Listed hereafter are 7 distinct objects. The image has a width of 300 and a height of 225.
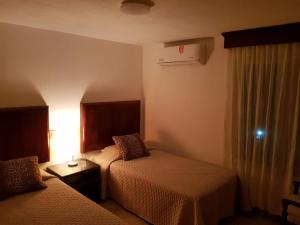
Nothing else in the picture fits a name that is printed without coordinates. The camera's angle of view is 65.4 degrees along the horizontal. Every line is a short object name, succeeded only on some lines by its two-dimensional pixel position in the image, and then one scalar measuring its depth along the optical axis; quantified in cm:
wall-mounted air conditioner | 320
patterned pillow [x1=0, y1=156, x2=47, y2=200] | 216
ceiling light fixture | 182
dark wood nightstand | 279
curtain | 255
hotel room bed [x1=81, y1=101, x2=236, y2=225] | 234
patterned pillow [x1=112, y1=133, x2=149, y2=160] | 324
